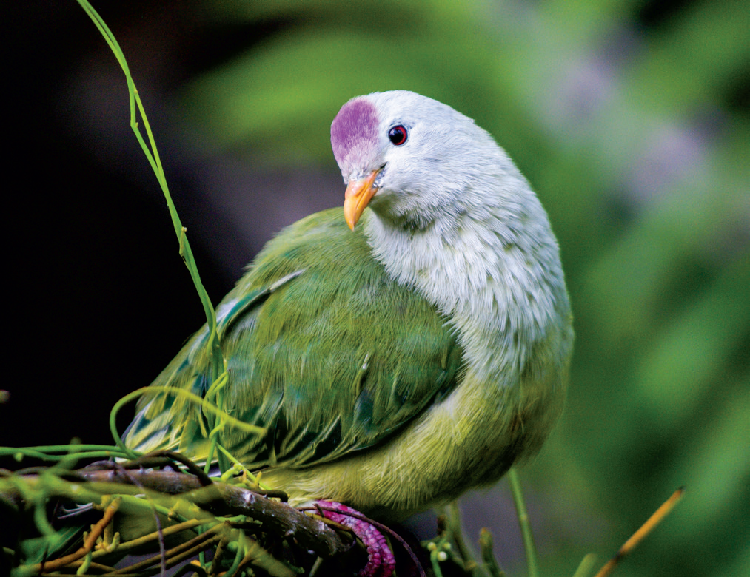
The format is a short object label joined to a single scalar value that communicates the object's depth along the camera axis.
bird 2.84
